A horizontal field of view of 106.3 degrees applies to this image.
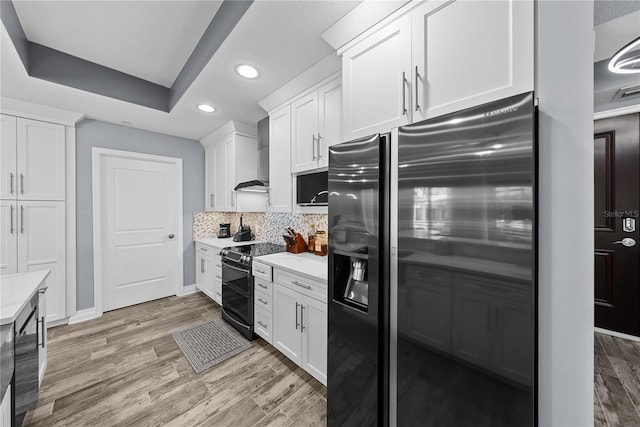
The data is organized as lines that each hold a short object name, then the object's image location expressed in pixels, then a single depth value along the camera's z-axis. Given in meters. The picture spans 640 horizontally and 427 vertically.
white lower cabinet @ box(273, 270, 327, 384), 1.72
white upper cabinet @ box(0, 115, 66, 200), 2.47
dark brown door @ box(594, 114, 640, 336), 2.36
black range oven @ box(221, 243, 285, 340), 2.41
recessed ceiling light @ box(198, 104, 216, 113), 2.66
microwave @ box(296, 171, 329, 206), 2.16
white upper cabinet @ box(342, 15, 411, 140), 1.23
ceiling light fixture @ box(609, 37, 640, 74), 1.45
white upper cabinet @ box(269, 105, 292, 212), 2.40
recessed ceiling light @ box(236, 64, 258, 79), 1.98
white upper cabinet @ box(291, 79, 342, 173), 1.95
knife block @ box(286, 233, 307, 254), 2.57
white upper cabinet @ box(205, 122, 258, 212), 3.23
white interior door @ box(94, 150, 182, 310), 3.18
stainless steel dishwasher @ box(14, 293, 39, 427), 1.32
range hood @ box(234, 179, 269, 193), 2.76
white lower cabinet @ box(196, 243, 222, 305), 3.11
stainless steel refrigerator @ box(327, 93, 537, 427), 0.82
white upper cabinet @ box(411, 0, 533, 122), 0.90
